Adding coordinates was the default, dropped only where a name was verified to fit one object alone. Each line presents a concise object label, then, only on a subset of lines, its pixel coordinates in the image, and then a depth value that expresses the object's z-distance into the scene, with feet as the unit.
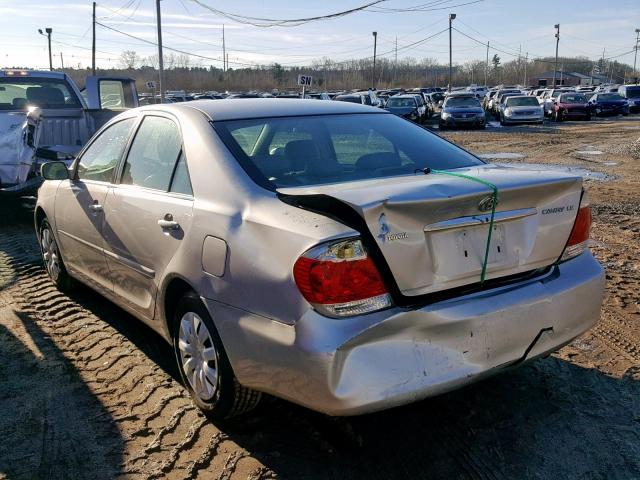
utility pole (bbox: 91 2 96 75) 154.40
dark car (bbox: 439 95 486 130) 94.27
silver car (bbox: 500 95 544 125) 100.17
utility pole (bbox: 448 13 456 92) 214.90
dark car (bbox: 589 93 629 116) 125.59
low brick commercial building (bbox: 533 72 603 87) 395.34
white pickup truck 26.68
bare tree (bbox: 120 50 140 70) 331.16
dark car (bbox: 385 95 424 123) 97.50
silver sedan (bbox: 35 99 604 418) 8.31
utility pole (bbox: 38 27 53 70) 187.73
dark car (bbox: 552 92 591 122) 112.16
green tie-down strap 9.02
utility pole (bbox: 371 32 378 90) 251.19
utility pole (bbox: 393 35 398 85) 443.00
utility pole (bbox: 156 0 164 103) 87.07
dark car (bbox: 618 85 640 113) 136.87
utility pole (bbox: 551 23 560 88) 264.31
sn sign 62.57
